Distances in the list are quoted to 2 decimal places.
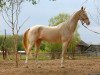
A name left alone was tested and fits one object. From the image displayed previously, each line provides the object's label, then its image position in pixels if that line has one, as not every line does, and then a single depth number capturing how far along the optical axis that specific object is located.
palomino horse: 13.38
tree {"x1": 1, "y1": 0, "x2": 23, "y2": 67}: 15.82
